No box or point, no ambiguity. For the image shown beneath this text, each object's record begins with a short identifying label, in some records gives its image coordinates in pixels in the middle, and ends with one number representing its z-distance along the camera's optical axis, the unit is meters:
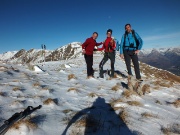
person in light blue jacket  7.32
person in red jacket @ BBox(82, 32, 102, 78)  9.24
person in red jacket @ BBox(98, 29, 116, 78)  9.12
